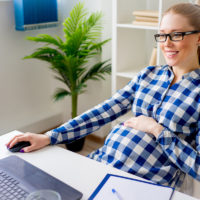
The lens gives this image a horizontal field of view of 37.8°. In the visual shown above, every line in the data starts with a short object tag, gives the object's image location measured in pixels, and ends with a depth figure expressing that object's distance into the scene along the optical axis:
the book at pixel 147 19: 2.04
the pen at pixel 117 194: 0.86
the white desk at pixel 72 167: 0.93
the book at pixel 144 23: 2.03
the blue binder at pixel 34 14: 2.42
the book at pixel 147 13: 2.02
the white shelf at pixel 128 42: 2.22
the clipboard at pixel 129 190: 0.87
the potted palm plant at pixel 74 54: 2.24
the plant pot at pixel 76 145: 2.64
